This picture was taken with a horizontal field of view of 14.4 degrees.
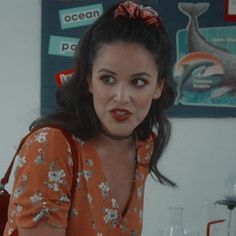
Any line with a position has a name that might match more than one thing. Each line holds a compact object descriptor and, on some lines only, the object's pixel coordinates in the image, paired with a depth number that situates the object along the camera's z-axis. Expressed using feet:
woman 7.08
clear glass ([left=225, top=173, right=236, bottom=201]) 10.41
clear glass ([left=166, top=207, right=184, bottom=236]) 10.30
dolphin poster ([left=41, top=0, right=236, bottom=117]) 10.26
